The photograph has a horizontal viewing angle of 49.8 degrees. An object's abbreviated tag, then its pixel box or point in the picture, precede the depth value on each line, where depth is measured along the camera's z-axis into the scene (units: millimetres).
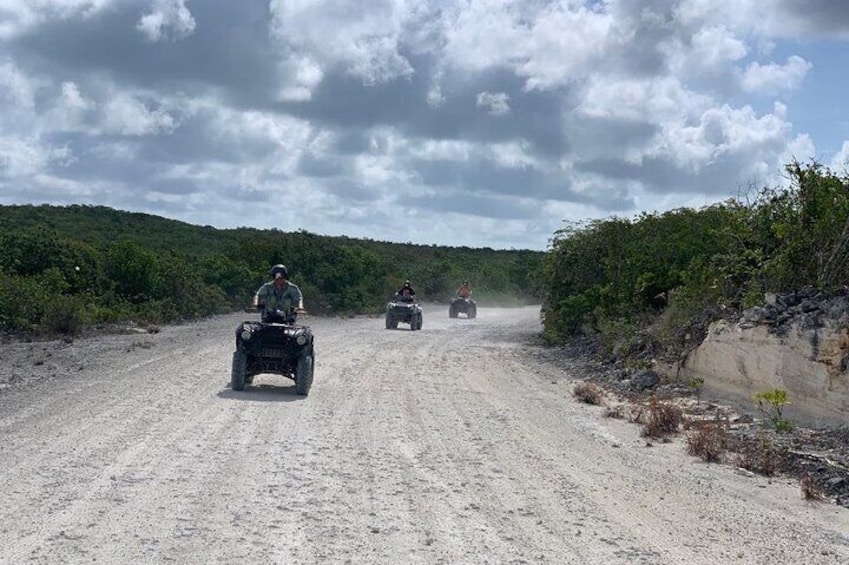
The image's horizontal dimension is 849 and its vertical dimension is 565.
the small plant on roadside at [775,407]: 11859
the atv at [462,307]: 43719
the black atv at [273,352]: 14359
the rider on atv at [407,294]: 34062
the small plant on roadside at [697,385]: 15656
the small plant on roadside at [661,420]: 12328
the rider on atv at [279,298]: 15039
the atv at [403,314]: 33094
